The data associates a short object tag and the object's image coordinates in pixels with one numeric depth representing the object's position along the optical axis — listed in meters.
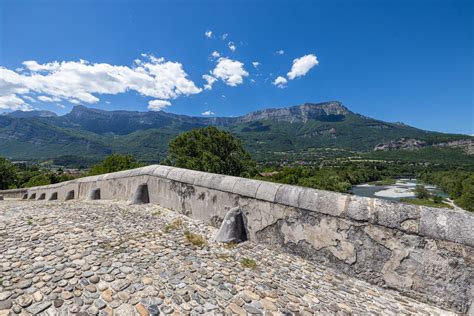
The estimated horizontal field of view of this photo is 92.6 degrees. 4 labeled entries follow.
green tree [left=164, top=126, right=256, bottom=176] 23.31
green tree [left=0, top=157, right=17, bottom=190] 34.28
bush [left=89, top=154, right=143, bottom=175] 27.92
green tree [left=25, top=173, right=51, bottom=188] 37.91
